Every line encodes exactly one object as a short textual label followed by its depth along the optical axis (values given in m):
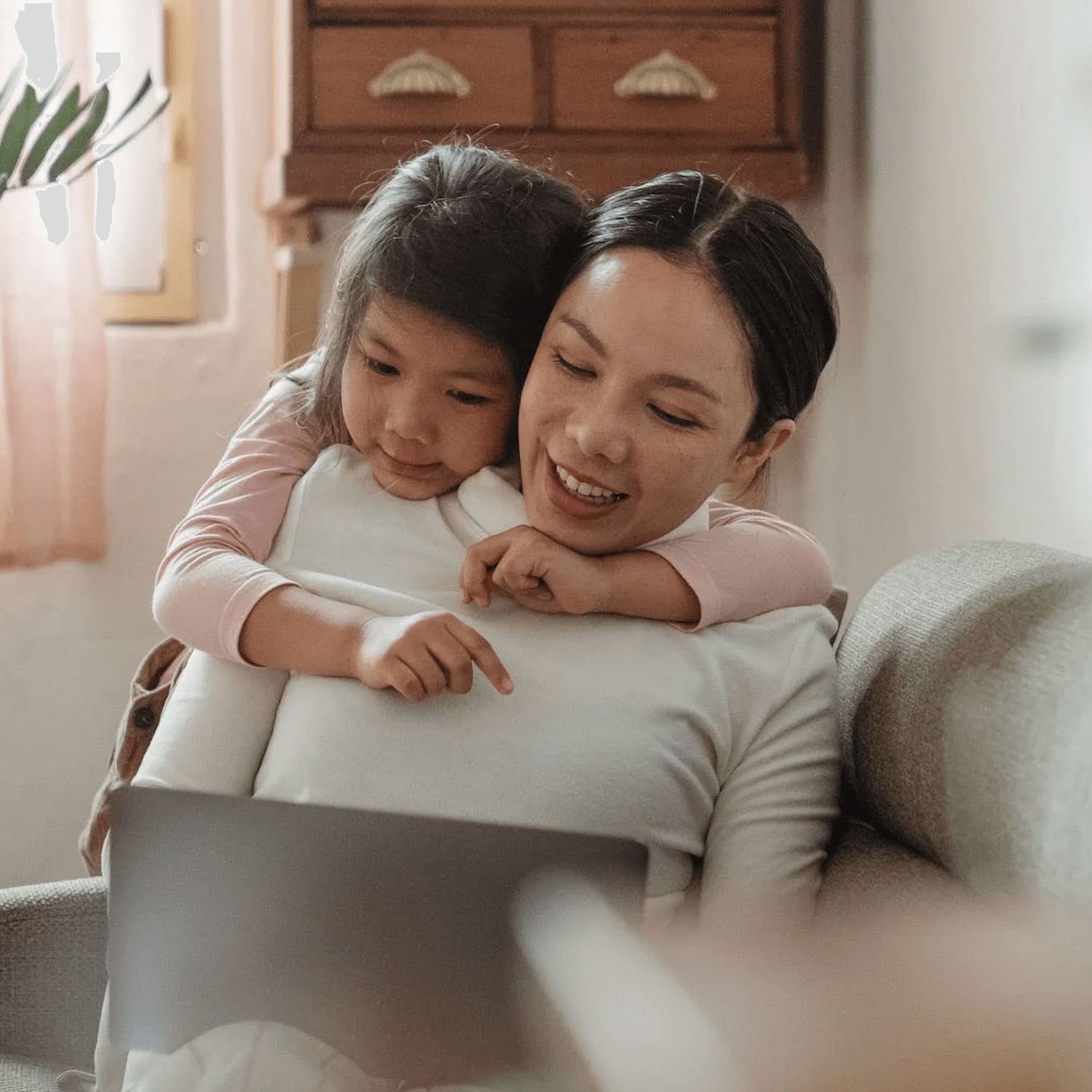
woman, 1.40
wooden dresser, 2.22
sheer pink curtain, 2.59
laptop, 1.22
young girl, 1.41
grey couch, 1.28
